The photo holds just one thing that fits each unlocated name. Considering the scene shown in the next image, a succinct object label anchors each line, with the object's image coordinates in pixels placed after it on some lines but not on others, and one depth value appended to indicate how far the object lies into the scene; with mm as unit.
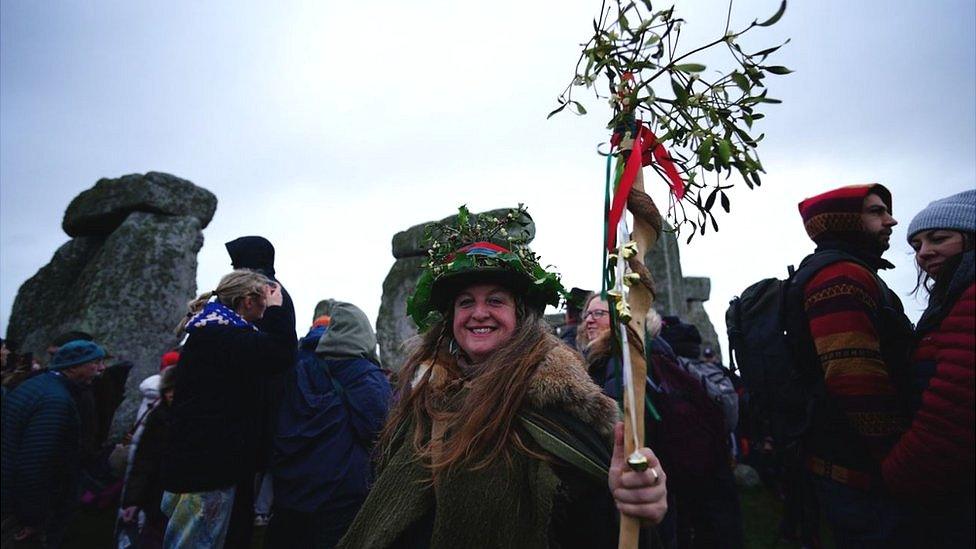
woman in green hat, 1644
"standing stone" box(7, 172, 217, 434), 7336
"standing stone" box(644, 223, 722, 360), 9469
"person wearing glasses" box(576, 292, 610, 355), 3746
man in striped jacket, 1931
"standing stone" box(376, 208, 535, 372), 8211
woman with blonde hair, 2904
